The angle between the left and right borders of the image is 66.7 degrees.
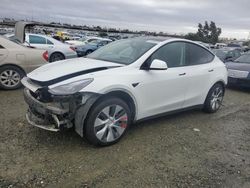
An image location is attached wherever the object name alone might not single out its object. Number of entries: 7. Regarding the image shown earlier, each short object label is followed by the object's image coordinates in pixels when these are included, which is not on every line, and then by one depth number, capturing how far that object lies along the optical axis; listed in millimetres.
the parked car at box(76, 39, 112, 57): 12412
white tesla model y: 2522
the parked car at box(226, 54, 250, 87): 6297
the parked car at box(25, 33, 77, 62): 8505
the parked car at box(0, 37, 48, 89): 4837
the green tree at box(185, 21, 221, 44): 49452
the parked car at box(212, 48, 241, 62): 9408
